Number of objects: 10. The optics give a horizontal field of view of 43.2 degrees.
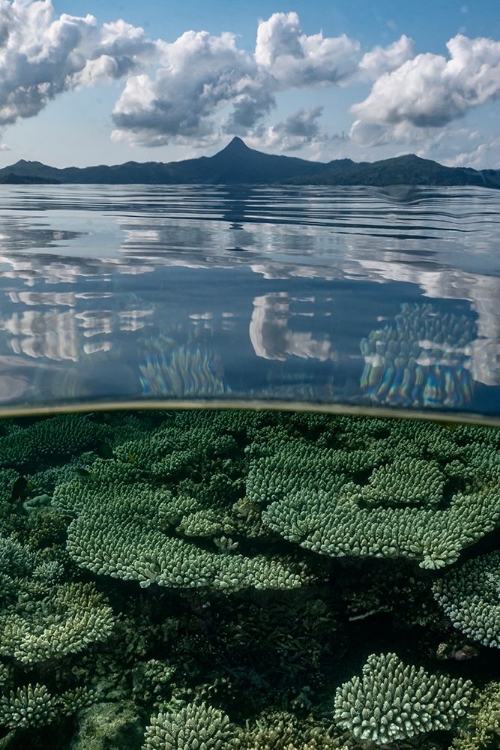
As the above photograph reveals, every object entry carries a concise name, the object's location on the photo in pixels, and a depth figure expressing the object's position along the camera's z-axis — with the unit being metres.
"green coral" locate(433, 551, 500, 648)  4.48
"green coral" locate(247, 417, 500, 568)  4.82
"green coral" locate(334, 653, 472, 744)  3.97
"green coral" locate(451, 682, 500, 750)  3.95
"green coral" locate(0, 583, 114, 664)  4.43
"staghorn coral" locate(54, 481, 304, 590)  4.71
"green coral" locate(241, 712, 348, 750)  4.02
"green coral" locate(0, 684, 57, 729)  4.20
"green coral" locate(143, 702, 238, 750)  3.96
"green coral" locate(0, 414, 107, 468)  7.07
